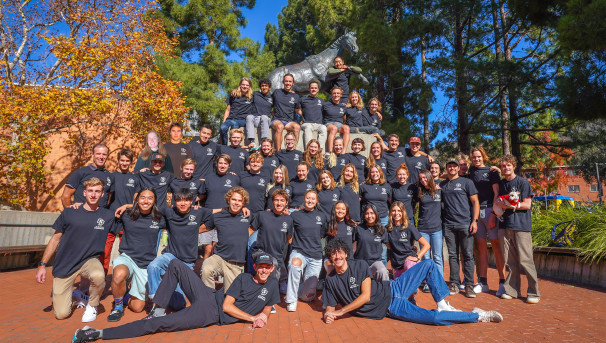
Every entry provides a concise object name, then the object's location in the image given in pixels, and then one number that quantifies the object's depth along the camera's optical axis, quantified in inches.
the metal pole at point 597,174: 628.4
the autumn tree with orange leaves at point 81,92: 494.9
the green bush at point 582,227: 254.5
